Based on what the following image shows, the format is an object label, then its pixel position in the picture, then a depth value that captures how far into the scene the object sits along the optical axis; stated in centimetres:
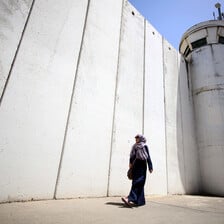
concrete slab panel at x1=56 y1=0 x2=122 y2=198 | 328
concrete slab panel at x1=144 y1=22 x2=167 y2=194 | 501
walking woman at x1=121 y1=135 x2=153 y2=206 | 278
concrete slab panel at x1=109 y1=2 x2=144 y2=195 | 406
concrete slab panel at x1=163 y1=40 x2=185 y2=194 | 563
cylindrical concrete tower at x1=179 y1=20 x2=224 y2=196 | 656
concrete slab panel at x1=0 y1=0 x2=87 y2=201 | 262
